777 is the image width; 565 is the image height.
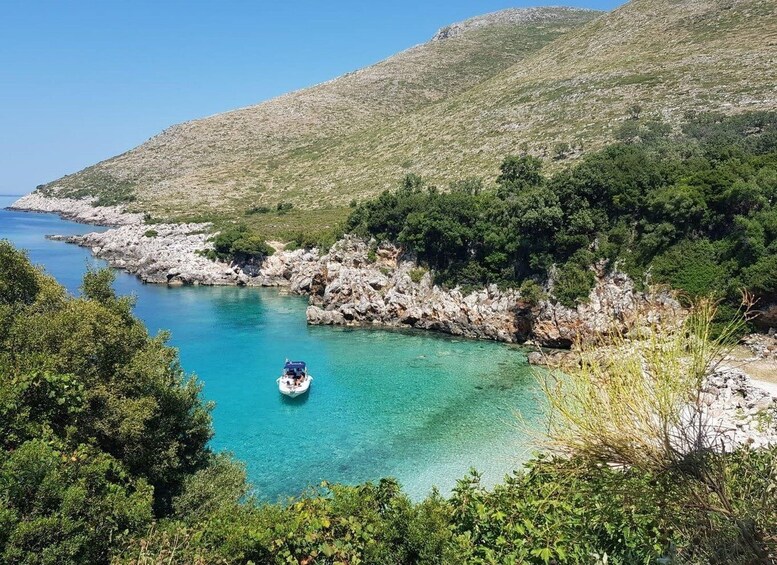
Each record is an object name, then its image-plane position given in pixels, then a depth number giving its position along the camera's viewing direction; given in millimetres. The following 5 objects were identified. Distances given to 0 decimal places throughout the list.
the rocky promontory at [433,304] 33438
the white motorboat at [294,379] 28875
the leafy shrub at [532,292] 35219
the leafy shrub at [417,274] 42016
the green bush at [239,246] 60781
